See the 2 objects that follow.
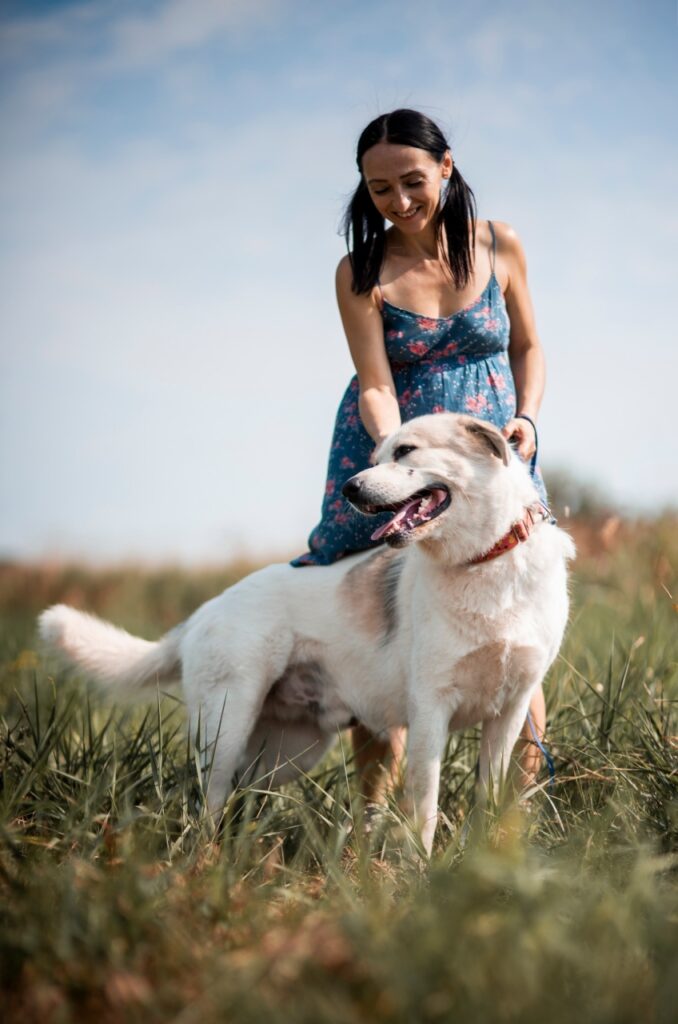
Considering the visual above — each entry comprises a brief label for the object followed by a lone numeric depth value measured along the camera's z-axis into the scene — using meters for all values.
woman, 3.67
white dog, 3.28
